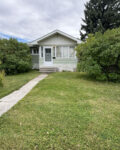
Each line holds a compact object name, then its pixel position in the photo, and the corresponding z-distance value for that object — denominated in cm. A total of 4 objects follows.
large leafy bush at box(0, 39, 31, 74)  962
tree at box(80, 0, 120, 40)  1686
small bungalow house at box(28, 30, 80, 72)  1122
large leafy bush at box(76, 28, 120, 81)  588
